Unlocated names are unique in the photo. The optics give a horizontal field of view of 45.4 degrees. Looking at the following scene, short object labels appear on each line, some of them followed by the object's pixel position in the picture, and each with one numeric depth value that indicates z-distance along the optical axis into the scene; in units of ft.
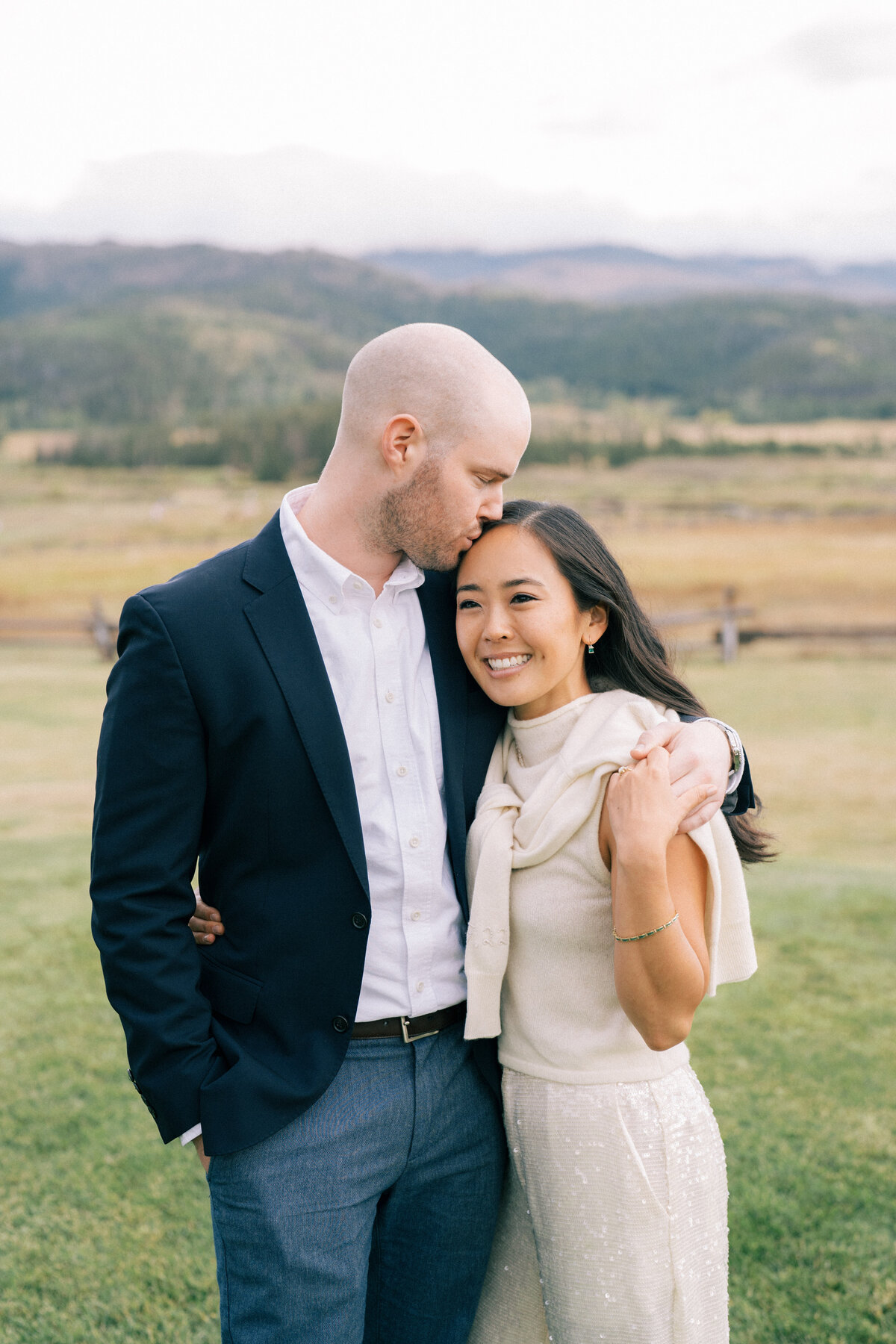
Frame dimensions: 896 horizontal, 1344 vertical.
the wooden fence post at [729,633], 69.92
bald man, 6.26
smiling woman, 6.26
